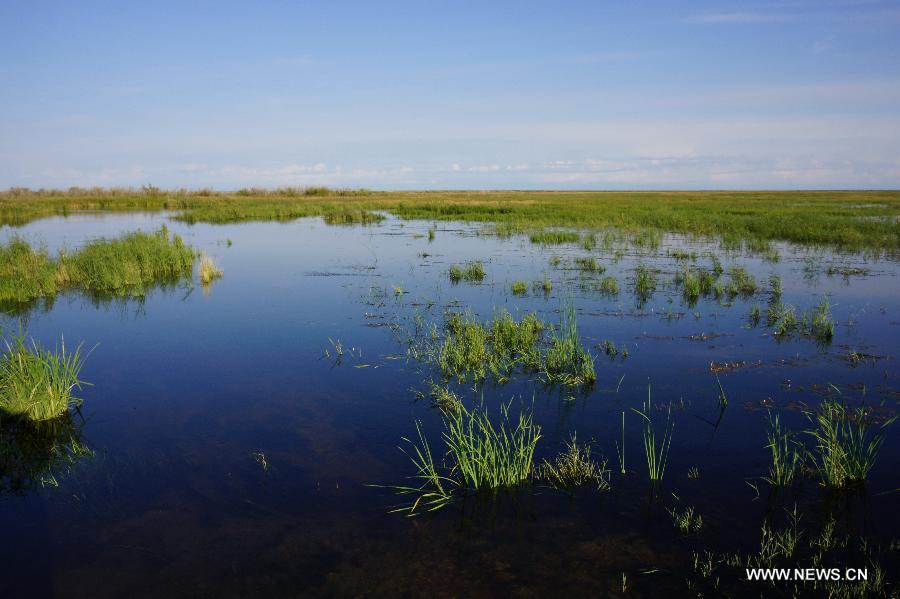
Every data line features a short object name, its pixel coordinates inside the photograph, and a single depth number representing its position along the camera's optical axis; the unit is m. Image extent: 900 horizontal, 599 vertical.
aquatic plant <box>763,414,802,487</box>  5.94
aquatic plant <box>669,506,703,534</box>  5.26
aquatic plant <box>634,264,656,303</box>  15.08
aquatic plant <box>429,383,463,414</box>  7.98
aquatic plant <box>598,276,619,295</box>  15.40
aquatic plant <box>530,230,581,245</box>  26.77
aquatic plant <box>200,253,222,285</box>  18.16
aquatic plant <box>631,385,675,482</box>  6.21
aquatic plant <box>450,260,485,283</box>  17.62
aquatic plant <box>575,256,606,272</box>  19.09
